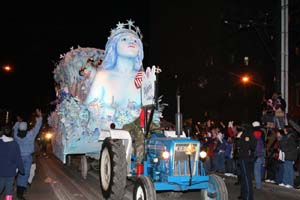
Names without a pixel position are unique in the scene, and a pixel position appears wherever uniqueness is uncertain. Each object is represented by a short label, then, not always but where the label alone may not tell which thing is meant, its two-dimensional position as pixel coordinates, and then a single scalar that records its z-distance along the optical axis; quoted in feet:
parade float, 27.07
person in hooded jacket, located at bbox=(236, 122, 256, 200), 31.32
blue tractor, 26.23
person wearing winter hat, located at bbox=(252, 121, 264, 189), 39.73
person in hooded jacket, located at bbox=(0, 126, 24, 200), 26.14
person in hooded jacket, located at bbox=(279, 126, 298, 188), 40.01
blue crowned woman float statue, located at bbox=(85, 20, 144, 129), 41.47
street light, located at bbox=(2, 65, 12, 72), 97.35
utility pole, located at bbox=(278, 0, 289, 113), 48.26
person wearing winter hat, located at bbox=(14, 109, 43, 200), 32.91
